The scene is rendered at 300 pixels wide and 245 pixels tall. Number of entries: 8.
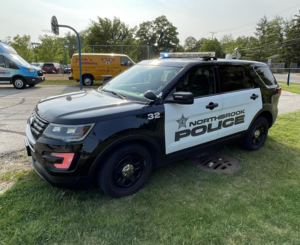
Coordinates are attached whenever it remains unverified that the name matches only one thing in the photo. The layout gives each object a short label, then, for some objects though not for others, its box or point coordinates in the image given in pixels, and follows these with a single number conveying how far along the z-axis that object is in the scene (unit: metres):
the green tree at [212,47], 61.94
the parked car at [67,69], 28.57
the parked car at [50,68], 31.30
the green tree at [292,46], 53.75
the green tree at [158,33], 60.72
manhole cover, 3.70
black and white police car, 2.43
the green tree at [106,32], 31.53
